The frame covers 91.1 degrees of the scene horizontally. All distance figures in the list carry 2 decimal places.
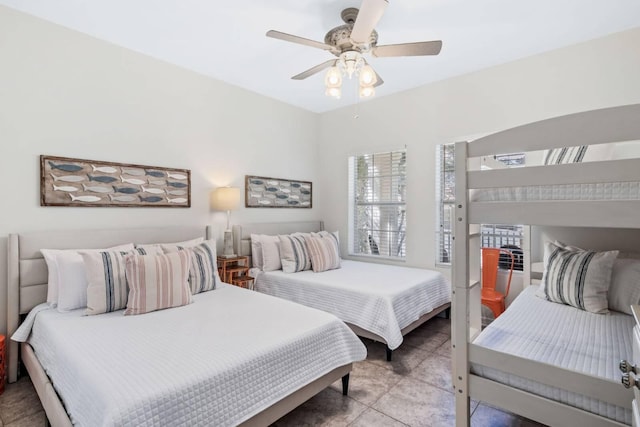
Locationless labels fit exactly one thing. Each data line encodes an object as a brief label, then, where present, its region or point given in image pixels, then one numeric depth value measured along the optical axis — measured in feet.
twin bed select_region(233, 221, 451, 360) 8.40
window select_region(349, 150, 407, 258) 13.25
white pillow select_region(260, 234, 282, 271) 11.49
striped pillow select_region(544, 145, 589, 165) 6.95
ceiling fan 6.46
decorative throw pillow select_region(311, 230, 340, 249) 12.75
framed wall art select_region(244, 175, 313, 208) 12.64
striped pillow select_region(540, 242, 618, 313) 6.94
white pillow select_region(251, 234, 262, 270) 11.66
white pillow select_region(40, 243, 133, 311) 6.98
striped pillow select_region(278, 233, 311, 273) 11.33
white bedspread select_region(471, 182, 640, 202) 3.98
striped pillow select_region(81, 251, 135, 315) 6.78
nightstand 10.64
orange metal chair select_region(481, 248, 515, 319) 10.17
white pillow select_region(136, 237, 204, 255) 8.41
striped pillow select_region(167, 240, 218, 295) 8.45
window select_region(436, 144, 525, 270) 11.87
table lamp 10.93
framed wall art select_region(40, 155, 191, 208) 8.02
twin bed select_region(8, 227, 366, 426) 4.09
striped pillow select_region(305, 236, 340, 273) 11.47
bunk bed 3.86
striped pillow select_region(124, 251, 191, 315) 6.86
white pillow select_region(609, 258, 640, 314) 6.71
